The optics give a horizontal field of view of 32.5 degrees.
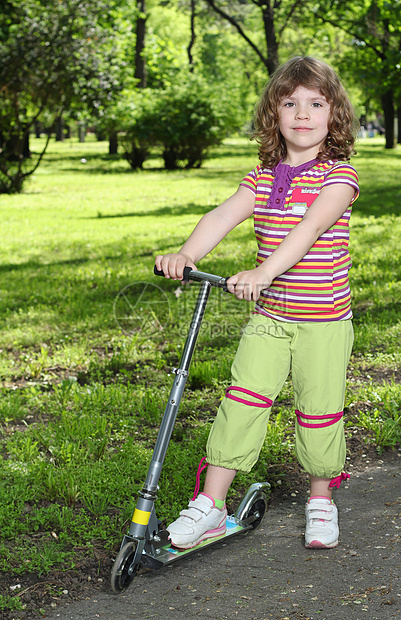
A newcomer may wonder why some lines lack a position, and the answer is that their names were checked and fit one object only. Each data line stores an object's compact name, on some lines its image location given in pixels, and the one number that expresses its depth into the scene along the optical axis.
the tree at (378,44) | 11.73
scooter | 2.31
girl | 2.56
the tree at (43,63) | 14.18
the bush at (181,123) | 20.06
